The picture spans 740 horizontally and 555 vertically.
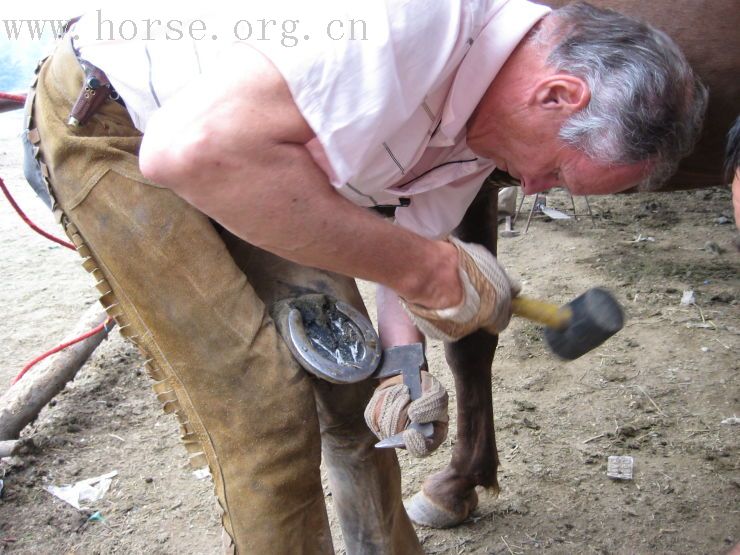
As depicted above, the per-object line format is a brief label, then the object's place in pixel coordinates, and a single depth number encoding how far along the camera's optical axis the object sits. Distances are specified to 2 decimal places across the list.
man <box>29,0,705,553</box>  1.05
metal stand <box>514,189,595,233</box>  3.72
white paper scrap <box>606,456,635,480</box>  2.10
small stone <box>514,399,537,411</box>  2.40
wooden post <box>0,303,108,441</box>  2.29
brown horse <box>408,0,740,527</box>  1.71
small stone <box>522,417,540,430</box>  2.32
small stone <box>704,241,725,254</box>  3.38
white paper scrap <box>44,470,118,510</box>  2.12
